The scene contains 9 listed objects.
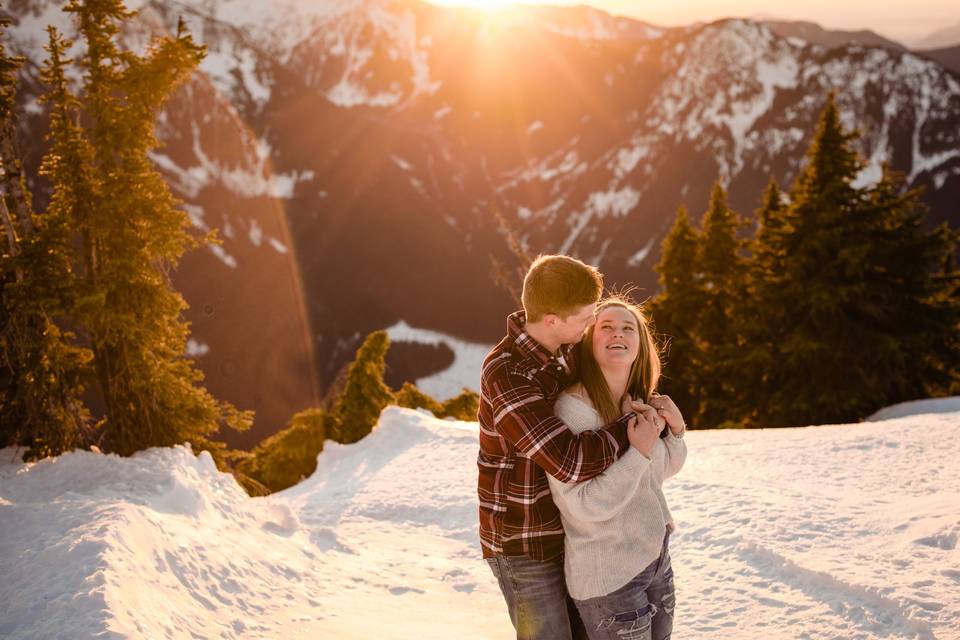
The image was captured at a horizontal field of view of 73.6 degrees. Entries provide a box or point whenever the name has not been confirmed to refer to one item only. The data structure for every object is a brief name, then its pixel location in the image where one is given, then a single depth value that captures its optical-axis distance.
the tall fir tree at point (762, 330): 19.38
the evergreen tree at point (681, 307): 24.47
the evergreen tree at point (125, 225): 9.78
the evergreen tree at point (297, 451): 25.59
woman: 2.75
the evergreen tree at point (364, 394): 24.30
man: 2.70
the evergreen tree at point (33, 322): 9.09
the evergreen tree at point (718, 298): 22.29
